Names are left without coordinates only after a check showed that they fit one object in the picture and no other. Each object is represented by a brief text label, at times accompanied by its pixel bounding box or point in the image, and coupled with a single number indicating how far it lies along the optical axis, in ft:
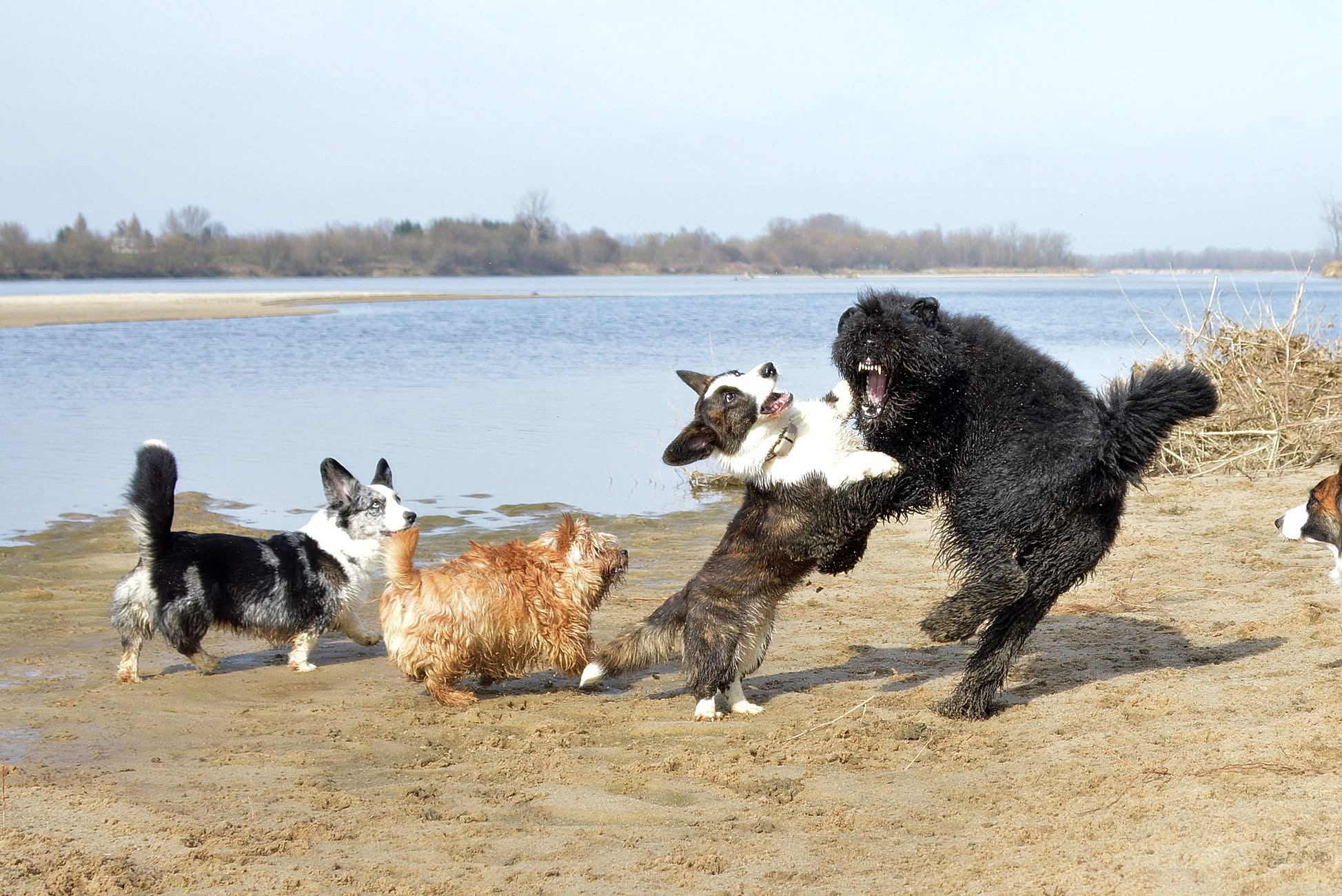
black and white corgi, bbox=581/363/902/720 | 18.24
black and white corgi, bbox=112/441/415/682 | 21.57
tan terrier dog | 19.94
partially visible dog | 19.36
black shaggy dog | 16.85
